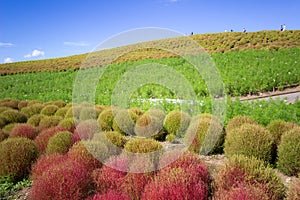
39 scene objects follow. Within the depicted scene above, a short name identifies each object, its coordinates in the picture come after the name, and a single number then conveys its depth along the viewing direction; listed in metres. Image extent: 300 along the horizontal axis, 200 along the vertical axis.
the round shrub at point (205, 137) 6.23
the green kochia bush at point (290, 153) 4.84
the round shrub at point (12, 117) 9.83
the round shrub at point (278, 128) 5.87
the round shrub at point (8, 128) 8.50
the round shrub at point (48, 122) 8.33
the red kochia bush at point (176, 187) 3.11
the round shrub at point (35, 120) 9.32
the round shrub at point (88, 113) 9.37
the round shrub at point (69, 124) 7.69
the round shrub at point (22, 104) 13.34
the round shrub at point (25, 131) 7.34
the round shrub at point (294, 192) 3.32
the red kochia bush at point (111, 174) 4.08
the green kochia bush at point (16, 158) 5.47
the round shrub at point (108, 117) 8.65
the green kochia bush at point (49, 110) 10.85
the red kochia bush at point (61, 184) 3.68
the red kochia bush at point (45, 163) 4.68
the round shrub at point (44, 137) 6.43
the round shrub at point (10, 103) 13.43
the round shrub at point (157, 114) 8.24
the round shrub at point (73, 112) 9.46
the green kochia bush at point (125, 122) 8.16
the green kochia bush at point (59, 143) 5.84
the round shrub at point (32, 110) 11.33
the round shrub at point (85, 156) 4.82
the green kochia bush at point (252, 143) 5.15
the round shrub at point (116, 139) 6.11
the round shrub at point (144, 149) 4.75
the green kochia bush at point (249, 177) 3.54
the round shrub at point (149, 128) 7.70
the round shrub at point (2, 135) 7.43
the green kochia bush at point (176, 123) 7.59
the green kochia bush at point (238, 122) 6.43
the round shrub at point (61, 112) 10.27
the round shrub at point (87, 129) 6.80
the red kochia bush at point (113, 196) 3.31
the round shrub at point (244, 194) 2.95
